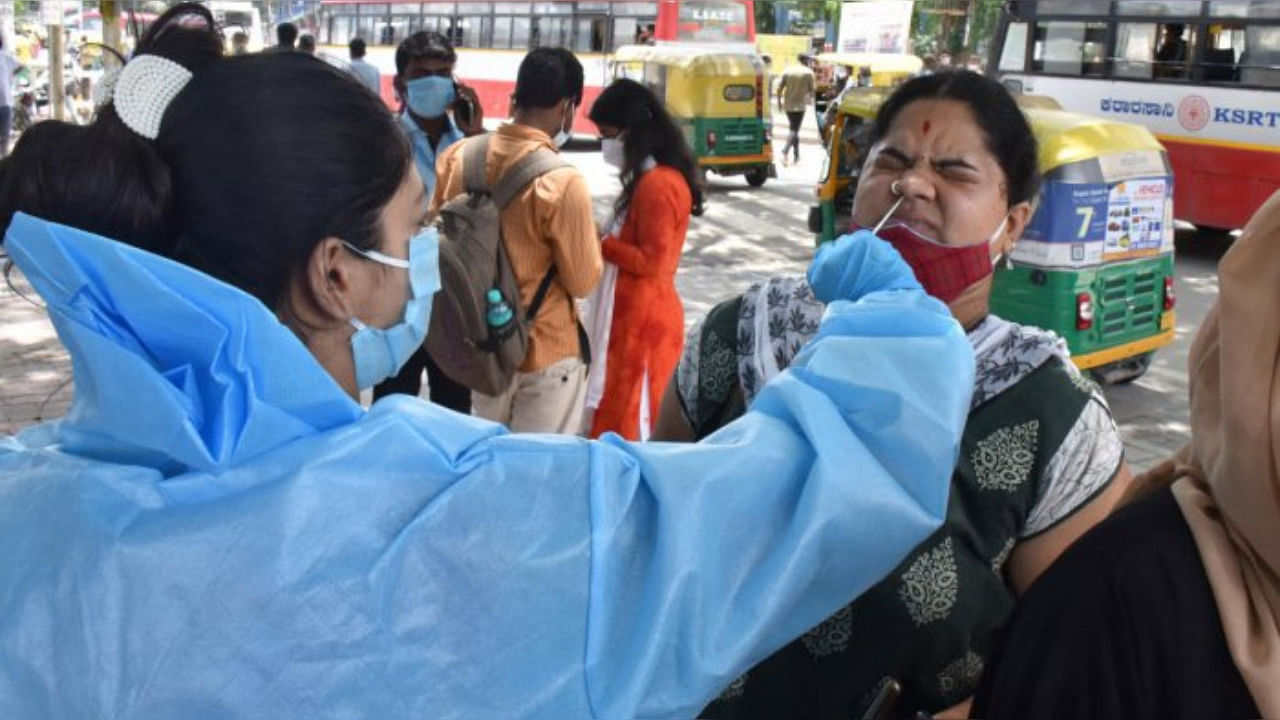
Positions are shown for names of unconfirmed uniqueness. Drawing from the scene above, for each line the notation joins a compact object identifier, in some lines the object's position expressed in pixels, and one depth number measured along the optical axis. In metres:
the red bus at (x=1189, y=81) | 10.27
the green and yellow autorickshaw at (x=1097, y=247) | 5.88
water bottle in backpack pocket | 3.56
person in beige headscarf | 1.25
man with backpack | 3.58
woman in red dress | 4.38
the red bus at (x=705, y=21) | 17.11
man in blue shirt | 4.80
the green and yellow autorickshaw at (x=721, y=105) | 15.16
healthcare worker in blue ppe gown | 1.08
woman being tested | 1.74
